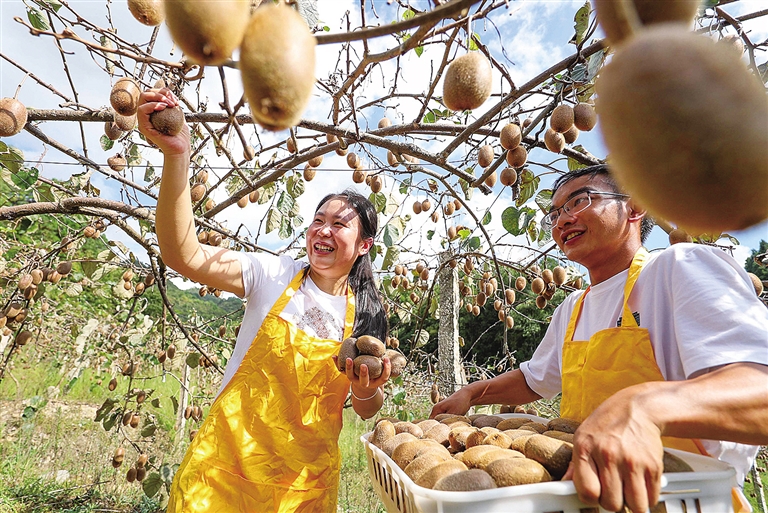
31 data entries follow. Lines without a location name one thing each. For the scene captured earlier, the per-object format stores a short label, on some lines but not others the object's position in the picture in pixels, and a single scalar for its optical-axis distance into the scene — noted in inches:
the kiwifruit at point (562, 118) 50.1
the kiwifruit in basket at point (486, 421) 51.7
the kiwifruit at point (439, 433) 46.6
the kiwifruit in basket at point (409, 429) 48.8
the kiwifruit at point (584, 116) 51.6
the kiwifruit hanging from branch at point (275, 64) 15.5
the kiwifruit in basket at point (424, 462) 34.7
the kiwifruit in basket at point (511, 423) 47.9
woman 54.0
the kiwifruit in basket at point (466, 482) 29.8
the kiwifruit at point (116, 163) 79.4
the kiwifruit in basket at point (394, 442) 44.0
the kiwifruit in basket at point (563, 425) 41.6
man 28.2
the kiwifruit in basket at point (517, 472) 30.2
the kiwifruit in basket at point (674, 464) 30.3
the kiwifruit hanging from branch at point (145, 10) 30.7
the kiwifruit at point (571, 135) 58.7
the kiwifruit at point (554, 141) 56.3
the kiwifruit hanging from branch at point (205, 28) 15.4
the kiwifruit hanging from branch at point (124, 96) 42.0
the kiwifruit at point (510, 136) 54.0
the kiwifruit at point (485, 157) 66.5
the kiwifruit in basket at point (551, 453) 32.2
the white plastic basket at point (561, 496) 27.5
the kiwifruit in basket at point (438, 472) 31.7
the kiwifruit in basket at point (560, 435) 36.9
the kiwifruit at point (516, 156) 56.0
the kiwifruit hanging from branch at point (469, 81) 32.4
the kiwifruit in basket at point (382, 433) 47.9
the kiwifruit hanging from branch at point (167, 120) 34.1
